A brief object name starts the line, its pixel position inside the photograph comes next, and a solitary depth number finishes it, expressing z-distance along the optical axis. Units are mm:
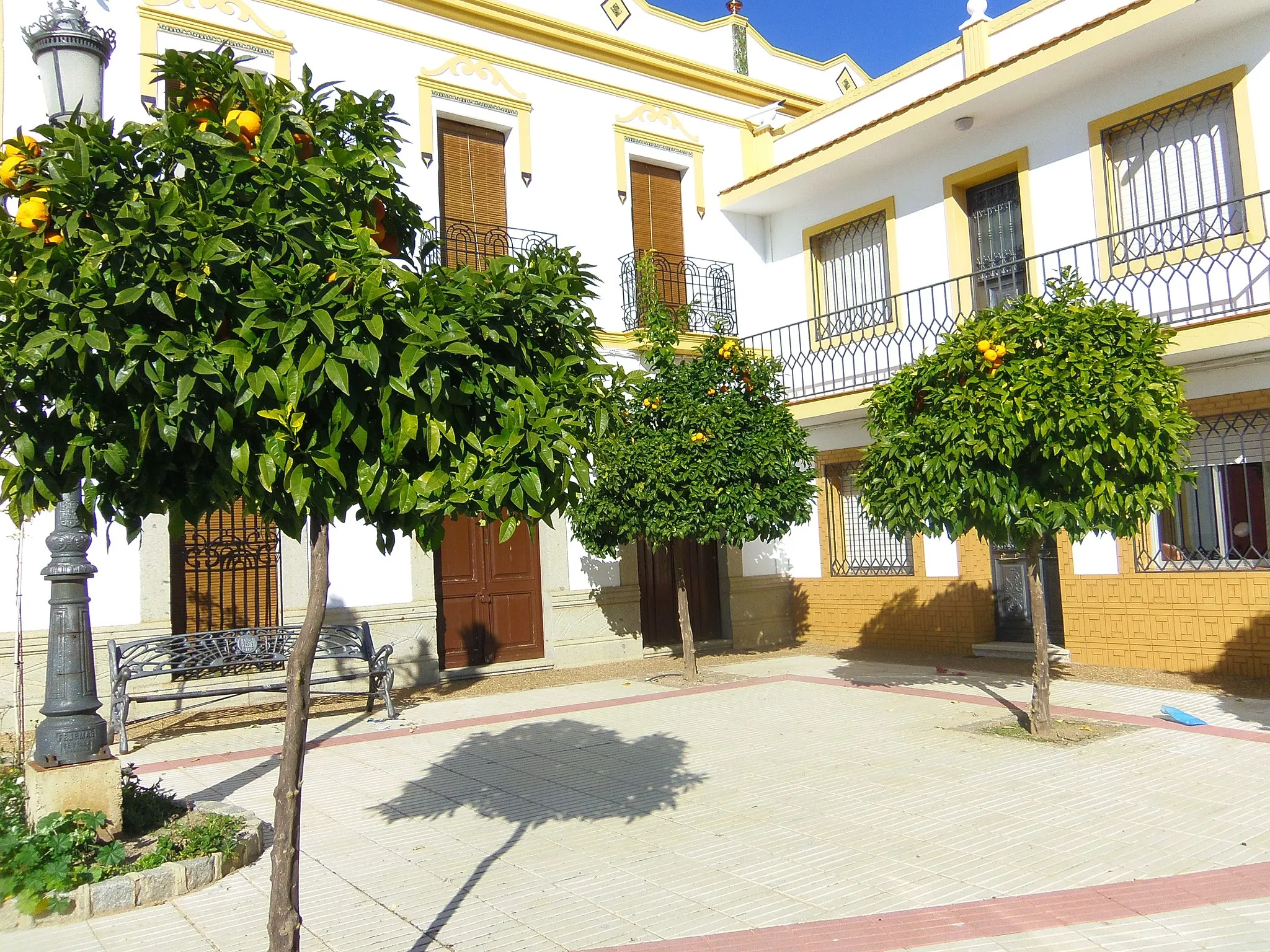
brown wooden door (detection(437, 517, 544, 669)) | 12203
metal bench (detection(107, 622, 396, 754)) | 8523
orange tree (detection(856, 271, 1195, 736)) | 6645
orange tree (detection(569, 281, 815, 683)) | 10242
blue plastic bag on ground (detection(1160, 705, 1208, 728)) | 7652
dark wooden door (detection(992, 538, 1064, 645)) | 11531
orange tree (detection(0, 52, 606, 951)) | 2799
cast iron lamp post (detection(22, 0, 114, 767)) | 4812
